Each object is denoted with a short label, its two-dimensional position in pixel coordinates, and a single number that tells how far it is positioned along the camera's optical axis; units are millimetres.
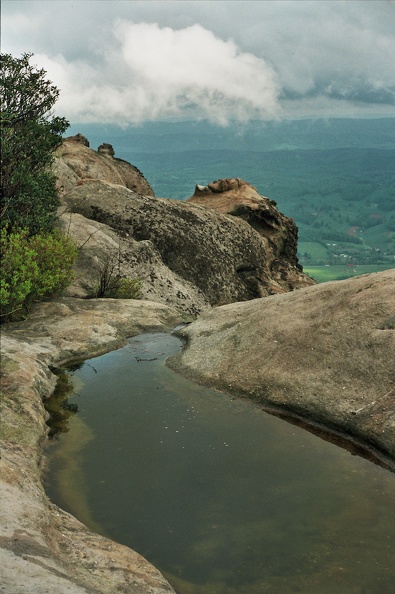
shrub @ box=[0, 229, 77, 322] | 15875
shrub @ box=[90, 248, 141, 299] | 21094
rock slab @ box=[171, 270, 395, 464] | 10719
